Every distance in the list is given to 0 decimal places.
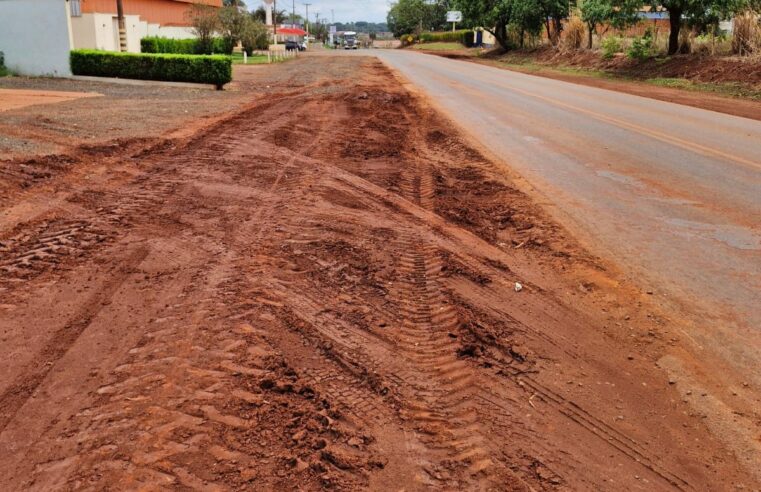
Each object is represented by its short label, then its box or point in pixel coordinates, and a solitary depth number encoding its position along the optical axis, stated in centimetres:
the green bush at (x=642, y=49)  3231
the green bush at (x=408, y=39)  10712
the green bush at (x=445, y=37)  8772
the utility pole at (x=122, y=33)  3056
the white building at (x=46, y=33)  2711
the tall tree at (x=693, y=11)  2686
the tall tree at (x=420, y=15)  12312
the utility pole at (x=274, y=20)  7445
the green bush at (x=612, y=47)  3566
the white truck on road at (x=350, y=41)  10187
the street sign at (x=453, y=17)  9120
